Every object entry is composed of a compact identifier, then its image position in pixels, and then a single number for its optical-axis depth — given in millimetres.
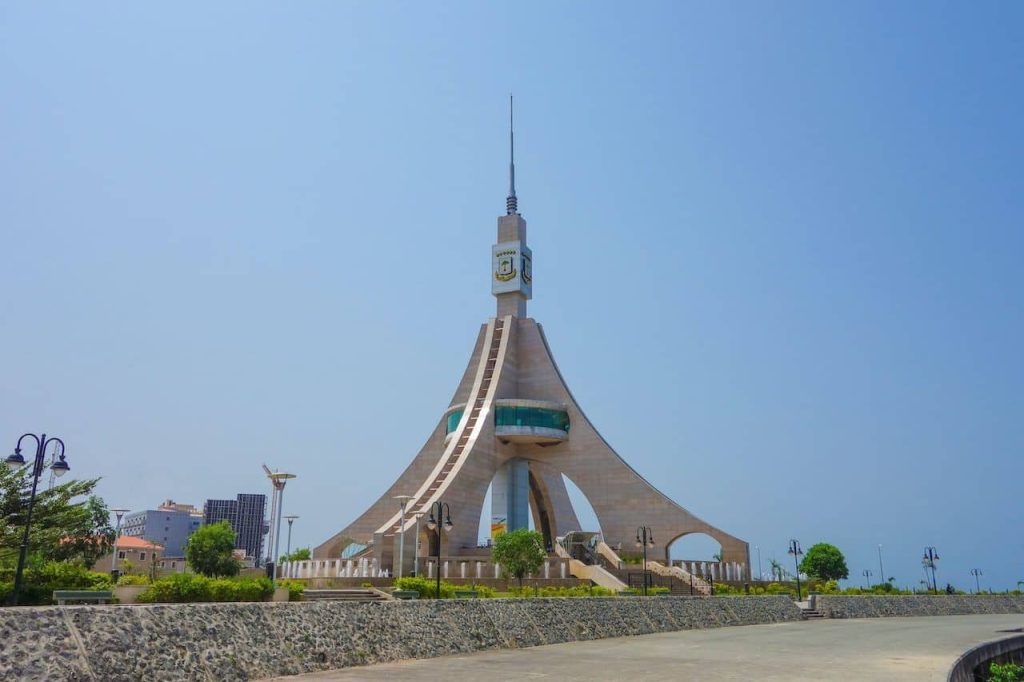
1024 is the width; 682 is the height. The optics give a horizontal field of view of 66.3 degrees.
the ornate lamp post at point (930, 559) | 39469
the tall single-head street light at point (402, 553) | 27242
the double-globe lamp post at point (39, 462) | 12914
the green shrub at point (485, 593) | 19297
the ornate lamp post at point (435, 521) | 32888
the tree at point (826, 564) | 53281
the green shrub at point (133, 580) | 14506
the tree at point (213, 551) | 30828
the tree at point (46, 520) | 20844
